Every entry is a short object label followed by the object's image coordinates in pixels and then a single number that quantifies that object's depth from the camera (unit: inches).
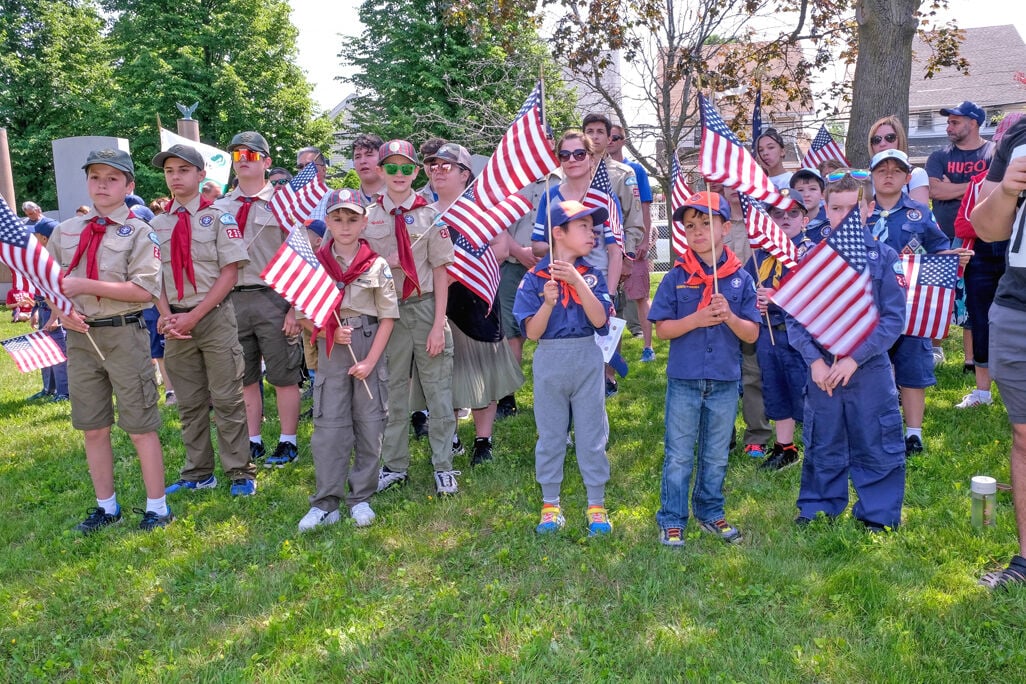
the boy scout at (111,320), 191.5
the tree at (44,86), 1194.0
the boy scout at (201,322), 212.5
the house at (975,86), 1545.3
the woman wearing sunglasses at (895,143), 249.1
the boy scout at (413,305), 212.1
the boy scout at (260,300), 244.5
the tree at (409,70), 1010.7
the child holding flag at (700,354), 166.1
